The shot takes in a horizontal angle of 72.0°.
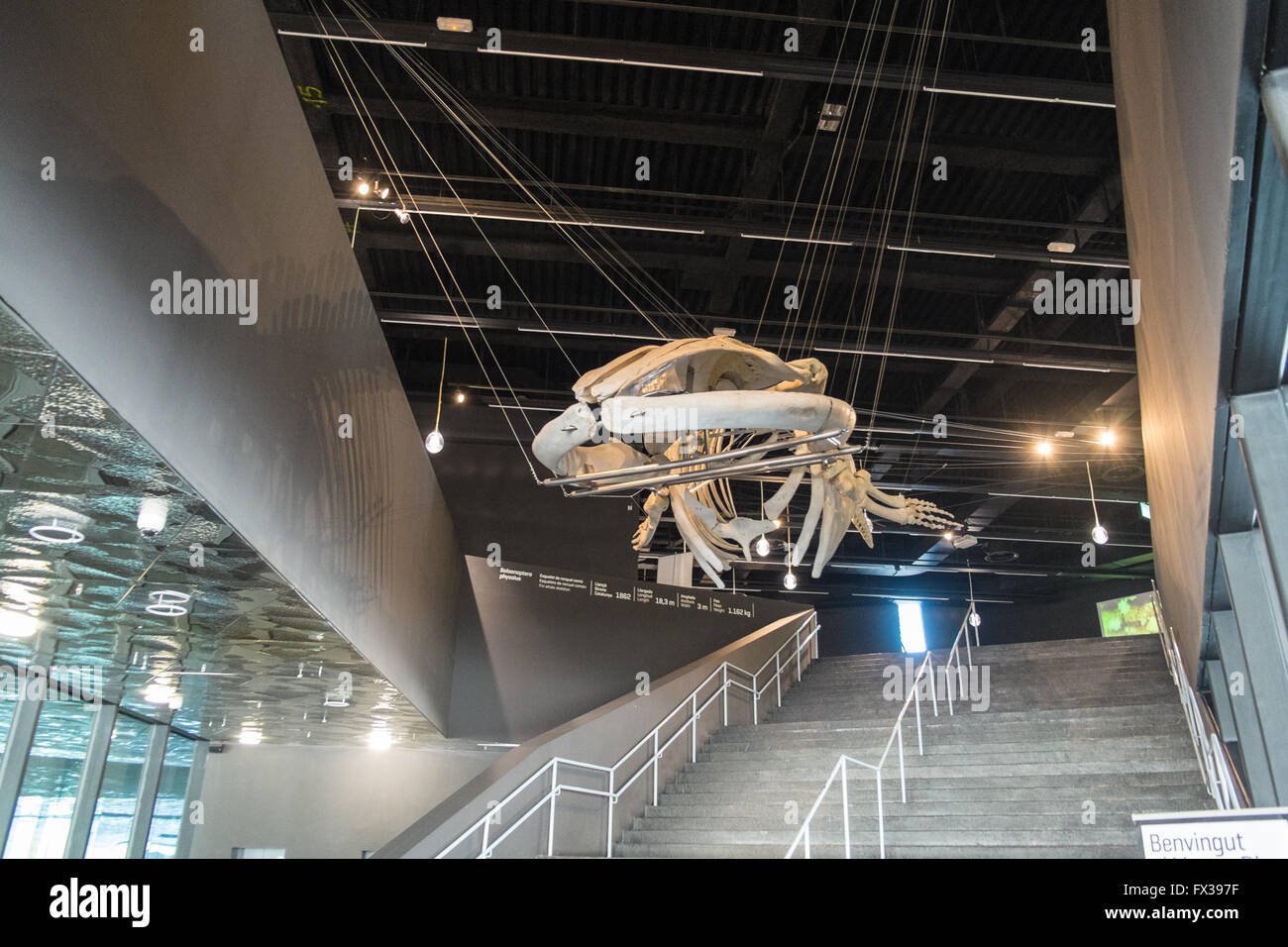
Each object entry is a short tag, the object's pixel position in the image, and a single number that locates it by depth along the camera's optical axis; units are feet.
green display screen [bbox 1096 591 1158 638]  67.87
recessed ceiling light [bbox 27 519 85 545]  13.37
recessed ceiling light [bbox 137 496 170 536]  12.41
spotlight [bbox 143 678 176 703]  26.17
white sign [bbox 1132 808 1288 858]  7.91
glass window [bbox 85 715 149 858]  30.55
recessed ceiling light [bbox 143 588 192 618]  17.13
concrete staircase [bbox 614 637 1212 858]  19.97
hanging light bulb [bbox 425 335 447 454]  24.90
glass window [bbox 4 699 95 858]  25.90
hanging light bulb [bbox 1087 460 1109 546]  39.62
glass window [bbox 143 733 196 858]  35.53
